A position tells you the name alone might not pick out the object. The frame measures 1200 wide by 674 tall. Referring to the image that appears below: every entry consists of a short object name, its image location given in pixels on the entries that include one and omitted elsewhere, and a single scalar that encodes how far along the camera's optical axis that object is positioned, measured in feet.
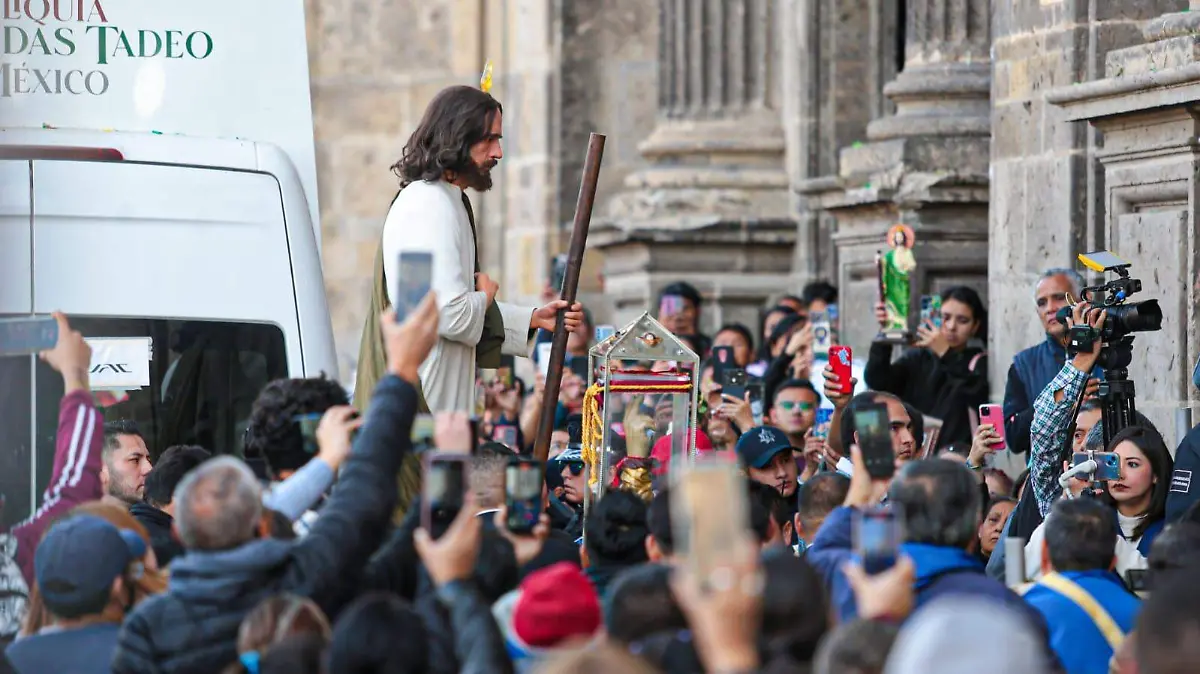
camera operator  59.52
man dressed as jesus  44.27
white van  51.08
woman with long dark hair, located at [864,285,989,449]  68.13
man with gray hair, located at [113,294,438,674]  31.07
